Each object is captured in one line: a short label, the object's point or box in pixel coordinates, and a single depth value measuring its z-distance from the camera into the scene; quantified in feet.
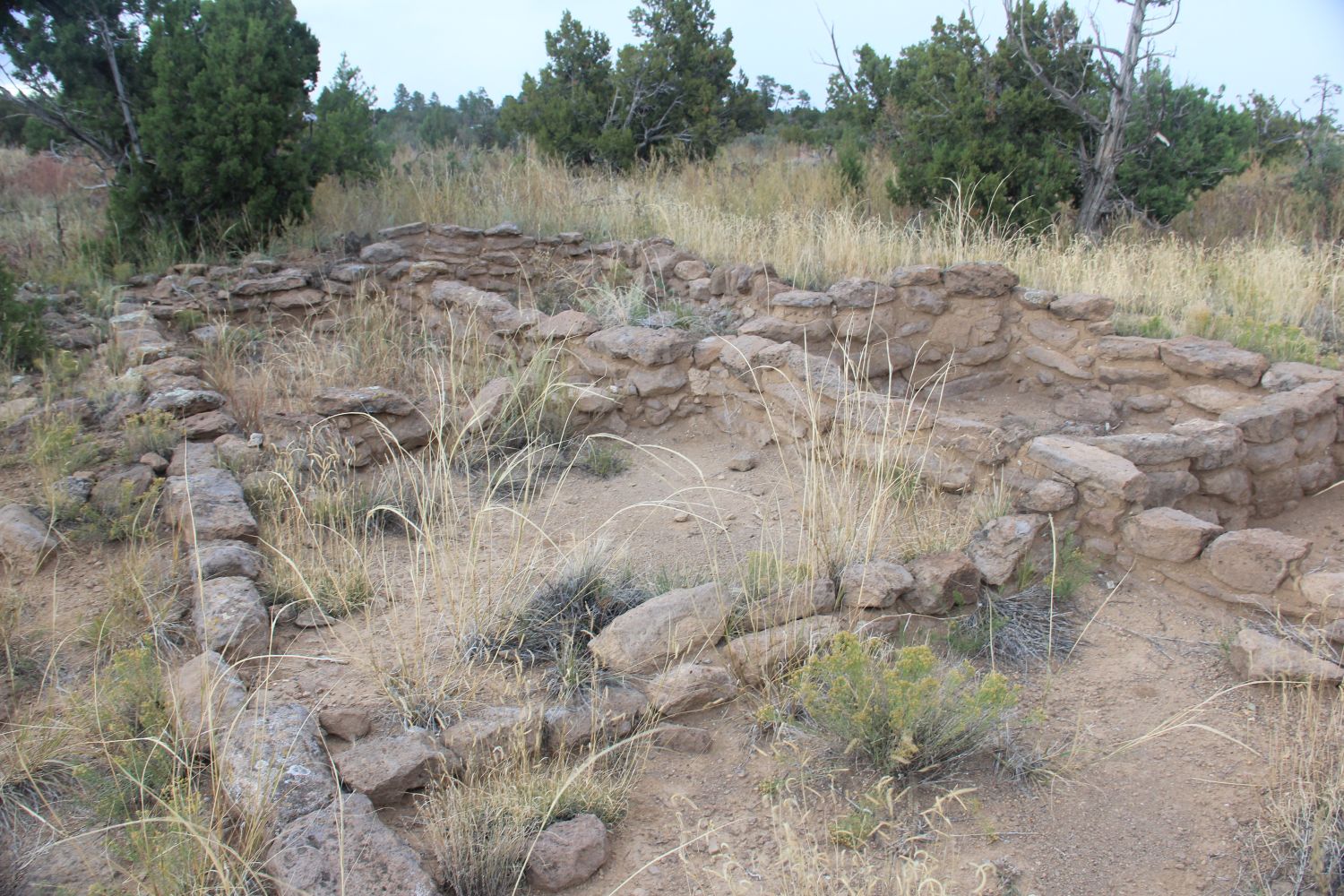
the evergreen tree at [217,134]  25.75
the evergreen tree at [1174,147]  30.17
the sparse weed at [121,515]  13.11
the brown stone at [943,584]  11.60
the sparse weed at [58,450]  14.03
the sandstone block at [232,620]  10.19
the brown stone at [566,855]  7.72
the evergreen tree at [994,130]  29.68
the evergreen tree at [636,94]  38.09
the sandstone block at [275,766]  7.64
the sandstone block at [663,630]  10.50
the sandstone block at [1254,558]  11.66
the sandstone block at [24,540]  12.35
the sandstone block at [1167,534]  12.41
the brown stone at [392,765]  8.32
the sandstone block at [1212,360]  17.53
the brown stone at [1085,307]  20.07
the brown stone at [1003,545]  12.25
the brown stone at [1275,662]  9.80
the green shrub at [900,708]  8.60
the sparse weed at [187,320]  22.41
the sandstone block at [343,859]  6.86
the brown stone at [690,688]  9.77
